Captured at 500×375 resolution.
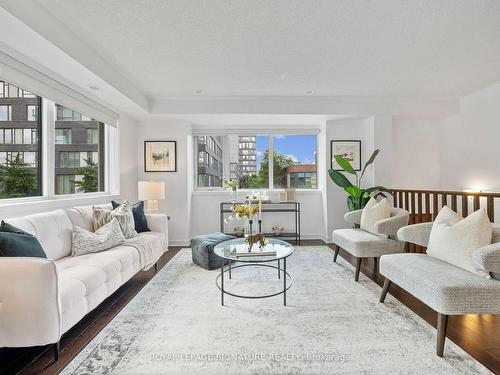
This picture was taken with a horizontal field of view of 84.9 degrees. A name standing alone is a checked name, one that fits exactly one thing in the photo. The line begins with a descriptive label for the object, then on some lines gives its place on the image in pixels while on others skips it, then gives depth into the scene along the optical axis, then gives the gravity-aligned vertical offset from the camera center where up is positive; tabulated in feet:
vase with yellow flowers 9.20 -0.82
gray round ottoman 10.89 -2.61
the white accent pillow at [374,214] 10.68 -1.11
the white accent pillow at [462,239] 6.14 -1.24
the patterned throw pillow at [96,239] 8.29 -1.65
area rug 5.22 -3.40
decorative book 8.09 -1.97
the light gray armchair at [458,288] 5.41 -2.07
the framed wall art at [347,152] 15.97 +2.03
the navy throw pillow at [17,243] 5.53 -1.19
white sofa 4.99 -2.09
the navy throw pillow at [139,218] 11.35 -1.30
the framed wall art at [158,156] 15.78 +1.78
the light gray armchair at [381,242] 9.61 -1.98
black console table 16.22 -1.41
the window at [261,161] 17.65 +1.66
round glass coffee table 7.92 -2.01
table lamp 13.51 -0.26
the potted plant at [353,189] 13.88 -0.13
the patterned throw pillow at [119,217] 9.65 -1.12
